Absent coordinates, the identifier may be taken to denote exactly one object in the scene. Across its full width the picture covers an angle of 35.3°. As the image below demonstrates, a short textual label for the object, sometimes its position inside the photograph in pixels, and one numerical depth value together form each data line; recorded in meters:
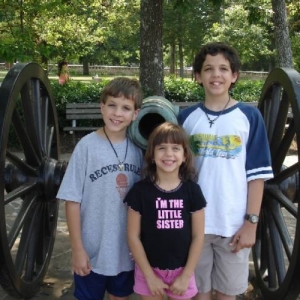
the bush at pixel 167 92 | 8.80
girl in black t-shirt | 2.04
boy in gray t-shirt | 2.14
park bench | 8.33
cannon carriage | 2.37
